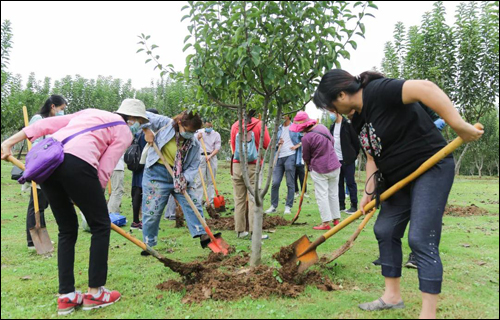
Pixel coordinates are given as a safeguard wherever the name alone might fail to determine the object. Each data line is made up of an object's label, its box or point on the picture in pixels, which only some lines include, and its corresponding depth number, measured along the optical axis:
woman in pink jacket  3.23
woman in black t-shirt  2.72
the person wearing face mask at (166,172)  5.12
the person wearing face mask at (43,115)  5.26
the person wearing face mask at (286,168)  8.56
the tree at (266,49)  3.39
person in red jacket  6.20
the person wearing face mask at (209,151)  9.53
